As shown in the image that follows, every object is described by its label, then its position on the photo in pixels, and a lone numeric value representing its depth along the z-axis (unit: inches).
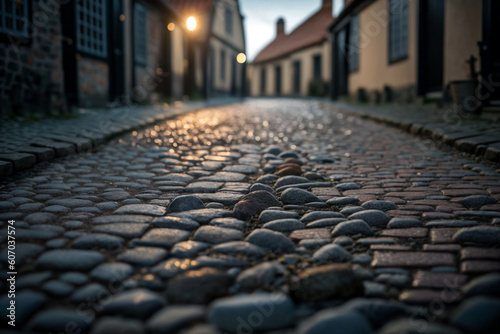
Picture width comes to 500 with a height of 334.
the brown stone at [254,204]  85.1
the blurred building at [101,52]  245.8
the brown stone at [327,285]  50.6
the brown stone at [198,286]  49.6
